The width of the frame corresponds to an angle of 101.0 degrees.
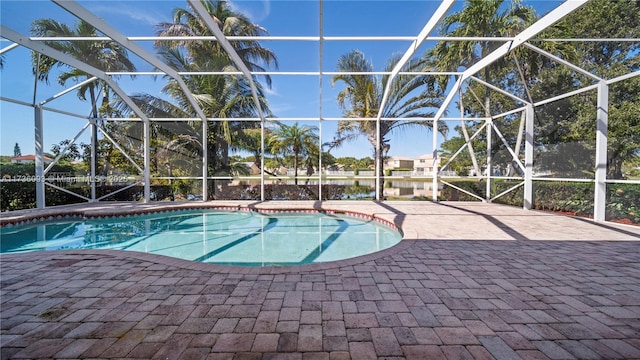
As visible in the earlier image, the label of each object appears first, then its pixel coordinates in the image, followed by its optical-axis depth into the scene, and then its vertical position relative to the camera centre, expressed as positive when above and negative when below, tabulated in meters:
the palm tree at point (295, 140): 12.49 +1.63
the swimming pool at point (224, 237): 5.42 -1.58
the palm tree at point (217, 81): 11.03 +4.00
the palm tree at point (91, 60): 9.12 +4.41
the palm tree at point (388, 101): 10.37 +3.01
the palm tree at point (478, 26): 9.30 +5.46
